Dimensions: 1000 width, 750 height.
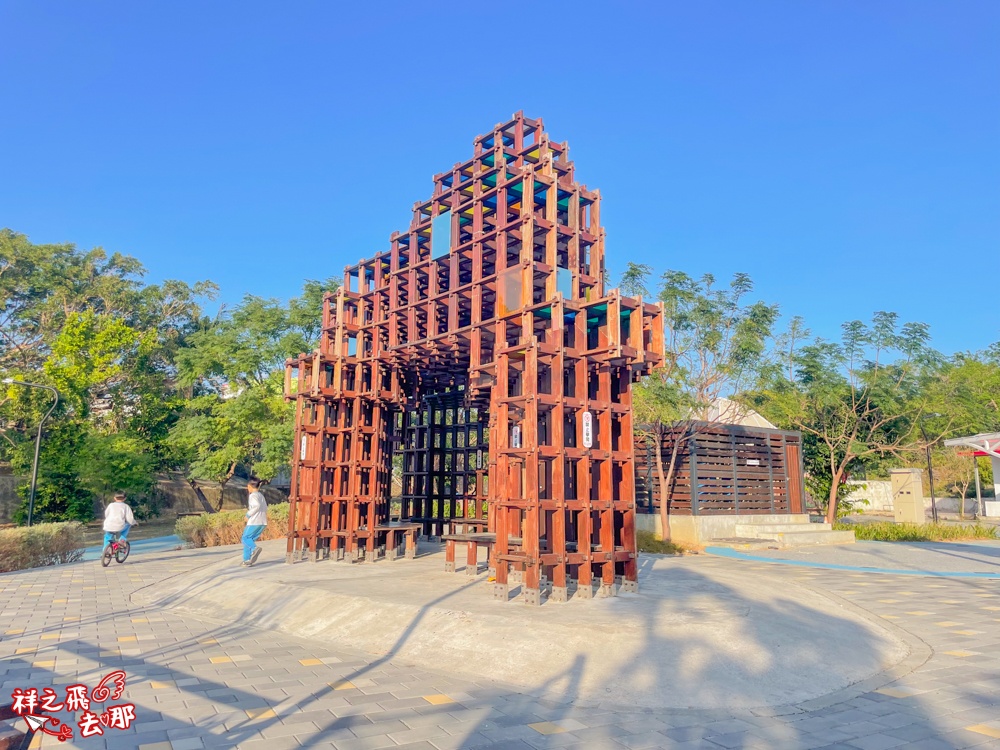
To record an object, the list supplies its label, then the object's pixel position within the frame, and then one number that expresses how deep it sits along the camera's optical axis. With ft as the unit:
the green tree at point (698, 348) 65.26
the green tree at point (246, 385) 93.04
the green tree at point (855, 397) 78.89
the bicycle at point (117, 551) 49.39
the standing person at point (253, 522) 41.22
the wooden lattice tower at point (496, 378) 30.01
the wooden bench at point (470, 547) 33.53
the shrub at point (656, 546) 59.82
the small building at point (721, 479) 69.36
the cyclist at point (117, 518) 48.98
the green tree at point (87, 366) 87.61
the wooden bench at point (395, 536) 44.19
